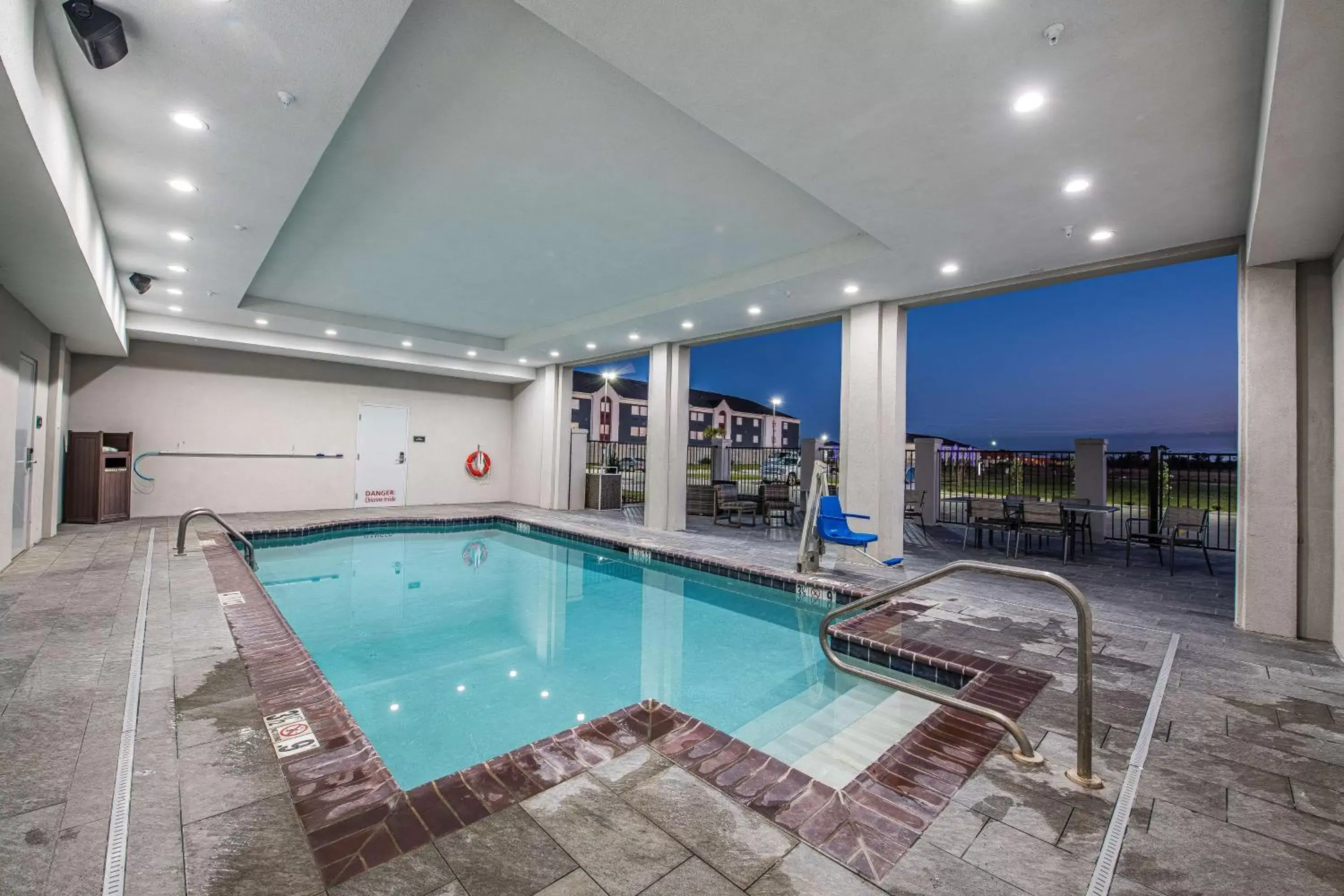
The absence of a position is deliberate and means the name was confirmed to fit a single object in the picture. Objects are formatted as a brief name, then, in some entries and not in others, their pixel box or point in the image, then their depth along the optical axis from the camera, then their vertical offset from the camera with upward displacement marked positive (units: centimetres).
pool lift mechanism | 554 -64
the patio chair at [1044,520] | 642 -60
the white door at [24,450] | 537 -4
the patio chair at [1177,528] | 605 -64
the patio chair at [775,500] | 977 -68
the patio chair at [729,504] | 982 -74
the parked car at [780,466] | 1408 -11
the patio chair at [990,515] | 690 -60
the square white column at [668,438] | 903 +35
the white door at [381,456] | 1097 -4
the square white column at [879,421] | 632 +49
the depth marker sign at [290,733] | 217 -114
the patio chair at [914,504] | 886 -66
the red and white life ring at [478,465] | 1238 -20
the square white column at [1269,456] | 400 +12
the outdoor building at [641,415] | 3400 +316
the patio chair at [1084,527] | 708 -75
